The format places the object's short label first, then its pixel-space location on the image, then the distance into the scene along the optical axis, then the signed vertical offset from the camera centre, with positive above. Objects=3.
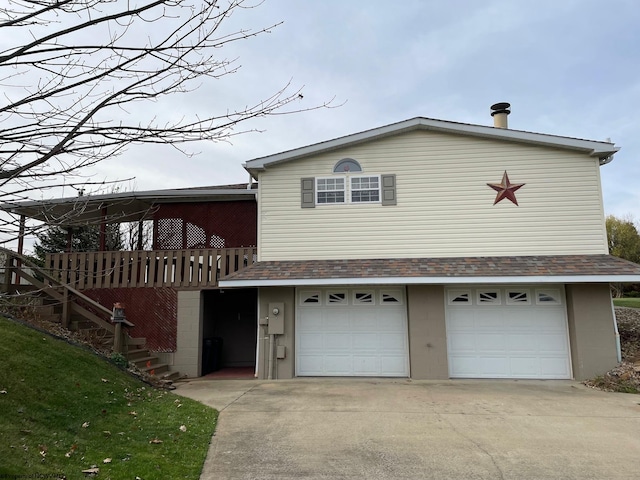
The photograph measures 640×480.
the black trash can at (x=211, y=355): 12.03 -1.64
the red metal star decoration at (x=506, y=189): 11.36 +2.59
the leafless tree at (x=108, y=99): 2.83 +1.38
